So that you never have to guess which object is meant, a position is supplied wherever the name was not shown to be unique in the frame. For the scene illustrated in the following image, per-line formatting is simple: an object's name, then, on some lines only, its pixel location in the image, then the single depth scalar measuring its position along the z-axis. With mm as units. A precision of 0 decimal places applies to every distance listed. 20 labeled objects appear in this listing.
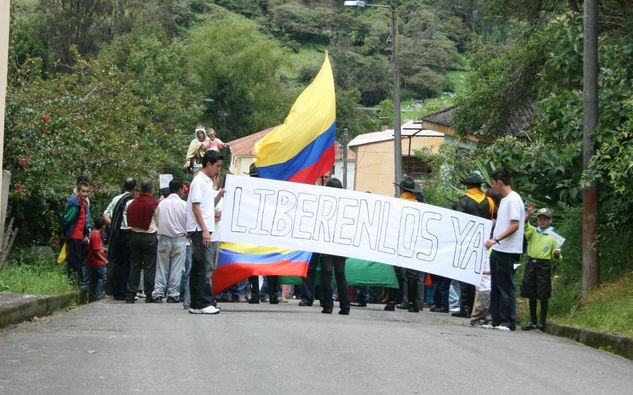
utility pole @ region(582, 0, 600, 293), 15266
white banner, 15727
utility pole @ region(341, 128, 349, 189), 58888
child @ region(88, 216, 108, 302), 18312
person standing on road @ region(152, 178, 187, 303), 17422
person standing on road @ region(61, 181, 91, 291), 18000
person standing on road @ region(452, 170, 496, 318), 16641
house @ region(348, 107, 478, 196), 72938
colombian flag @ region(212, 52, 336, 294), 16391
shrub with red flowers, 20828
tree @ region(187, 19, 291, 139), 88938
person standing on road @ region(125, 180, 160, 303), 17750
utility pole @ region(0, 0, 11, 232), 13922
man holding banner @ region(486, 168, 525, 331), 14125
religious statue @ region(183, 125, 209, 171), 22438
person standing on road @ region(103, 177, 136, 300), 18531
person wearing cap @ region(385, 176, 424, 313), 17516
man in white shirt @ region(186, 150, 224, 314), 14383
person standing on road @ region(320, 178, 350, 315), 15547
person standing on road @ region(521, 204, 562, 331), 14766
